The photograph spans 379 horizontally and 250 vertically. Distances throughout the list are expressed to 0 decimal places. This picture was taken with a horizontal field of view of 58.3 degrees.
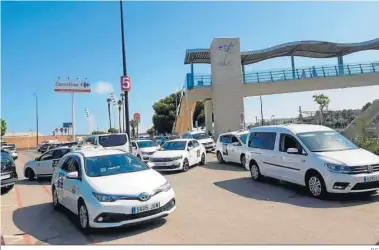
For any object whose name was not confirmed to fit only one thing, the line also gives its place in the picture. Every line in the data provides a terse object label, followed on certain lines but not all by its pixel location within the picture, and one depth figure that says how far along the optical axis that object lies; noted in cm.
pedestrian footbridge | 3077
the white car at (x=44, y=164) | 1462
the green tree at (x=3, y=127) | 8384
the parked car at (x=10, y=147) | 3803
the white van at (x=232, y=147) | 1539
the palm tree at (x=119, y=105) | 7028
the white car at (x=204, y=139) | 2475
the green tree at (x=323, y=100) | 6312
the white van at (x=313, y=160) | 785
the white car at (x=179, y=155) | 1487
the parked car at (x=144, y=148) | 1925
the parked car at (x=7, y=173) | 1171
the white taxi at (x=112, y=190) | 613
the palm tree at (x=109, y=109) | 6739
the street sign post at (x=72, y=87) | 4234
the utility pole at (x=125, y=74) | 1783
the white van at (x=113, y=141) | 1725
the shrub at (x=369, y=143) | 1347
